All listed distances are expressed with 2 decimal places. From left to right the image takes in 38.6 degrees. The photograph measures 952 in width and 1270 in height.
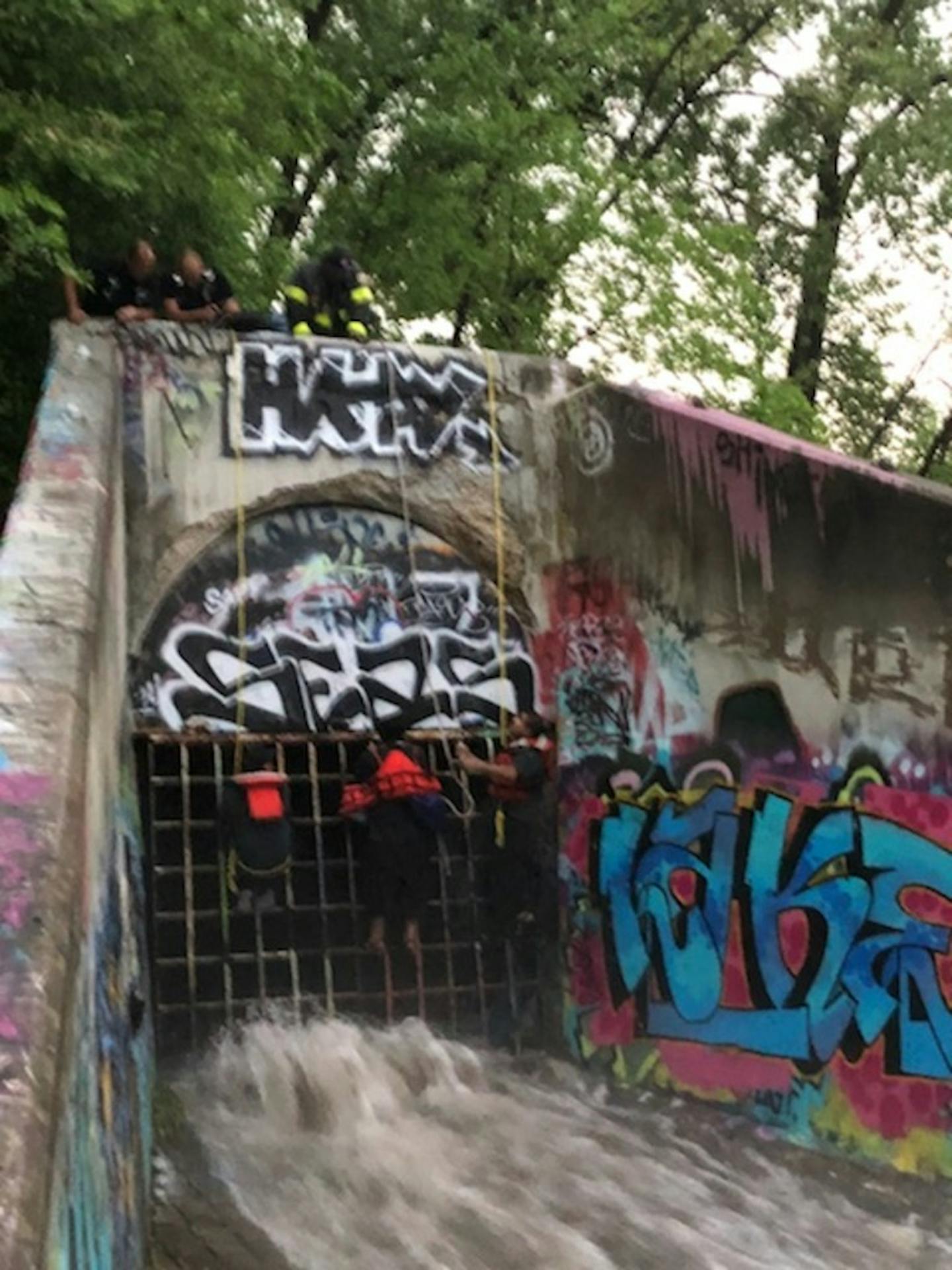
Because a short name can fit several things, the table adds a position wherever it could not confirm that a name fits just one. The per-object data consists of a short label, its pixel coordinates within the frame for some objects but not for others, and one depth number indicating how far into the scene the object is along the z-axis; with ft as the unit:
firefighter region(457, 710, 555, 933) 23.59
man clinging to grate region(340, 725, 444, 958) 22.59
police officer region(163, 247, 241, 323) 24.95
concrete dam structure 19.34
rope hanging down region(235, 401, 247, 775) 23.36
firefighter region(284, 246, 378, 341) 26.12
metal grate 22.34
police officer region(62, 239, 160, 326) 24.76
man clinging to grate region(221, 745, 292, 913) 22.11
